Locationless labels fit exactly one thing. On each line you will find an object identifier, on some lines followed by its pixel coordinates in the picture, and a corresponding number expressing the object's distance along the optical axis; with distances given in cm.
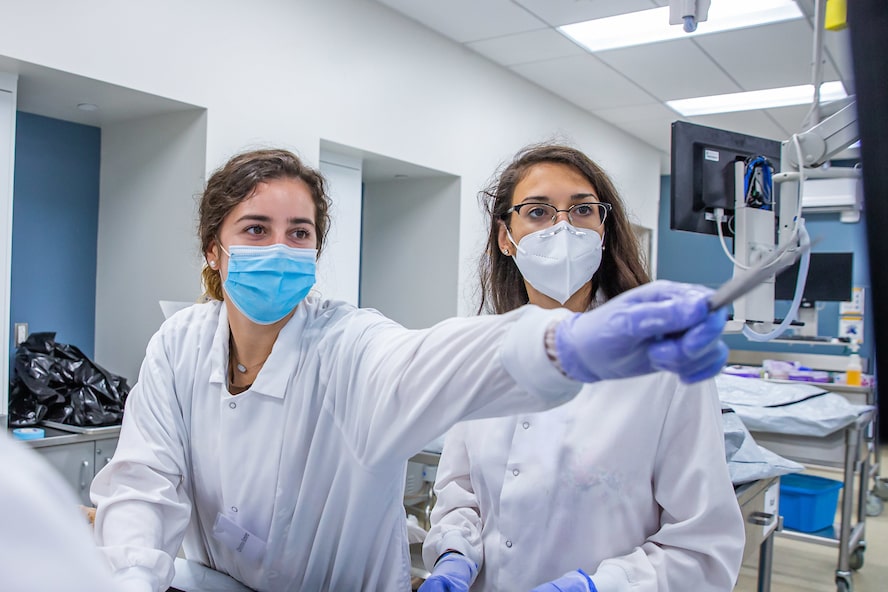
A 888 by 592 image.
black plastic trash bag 260
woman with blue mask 90
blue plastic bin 322
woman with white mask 105
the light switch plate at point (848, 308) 583
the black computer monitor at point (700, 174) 208
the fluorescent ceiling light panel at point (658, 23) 373
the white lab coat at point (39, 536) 42
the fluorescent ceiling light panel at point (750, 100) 503
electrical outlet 288
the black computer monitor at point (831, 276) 434
